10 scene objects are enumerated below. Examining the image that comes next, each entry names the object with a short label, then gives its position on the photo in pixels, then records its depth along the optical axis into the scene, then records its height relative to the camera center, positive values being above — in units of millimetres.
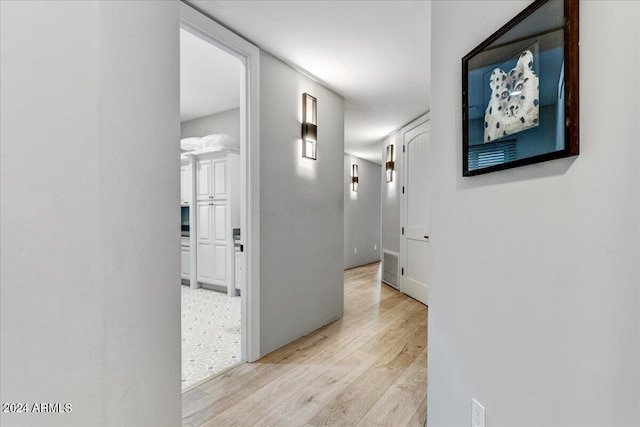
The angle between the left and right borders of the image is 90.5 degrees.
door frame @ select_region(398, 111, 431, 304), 4684 +45
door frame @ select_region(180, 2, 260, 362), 2455 +125
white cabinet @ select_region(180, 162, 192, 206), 4672 +412
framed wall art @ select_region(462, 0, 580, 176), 843 +372
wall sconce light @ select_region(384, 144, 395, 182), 5223 +767
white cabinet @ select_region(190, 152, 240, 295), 4277 -75
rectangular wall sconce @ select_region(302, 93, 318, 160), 2970 +784
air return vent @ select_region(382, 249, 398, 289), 5035 -962
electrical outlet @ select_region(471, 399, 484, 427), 1190 -780
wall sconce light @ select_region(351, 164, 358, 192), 6887 +694
